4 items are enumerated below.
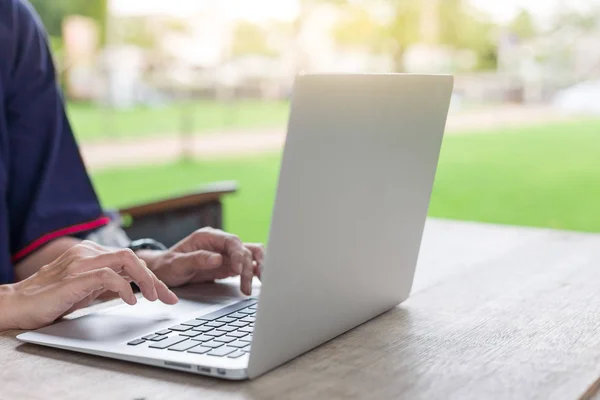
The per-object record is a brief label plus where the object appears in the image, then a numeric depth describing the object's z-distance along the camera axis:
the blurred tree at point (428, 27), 5.87
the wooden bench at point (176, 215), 2.05
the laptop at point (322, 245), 0.64
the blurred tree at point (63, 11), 8.37
